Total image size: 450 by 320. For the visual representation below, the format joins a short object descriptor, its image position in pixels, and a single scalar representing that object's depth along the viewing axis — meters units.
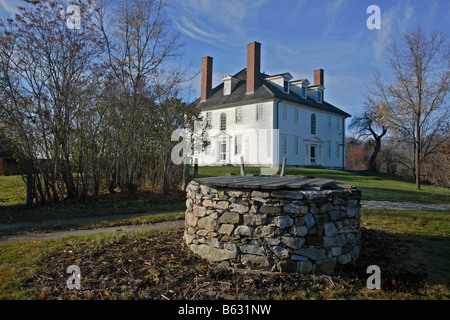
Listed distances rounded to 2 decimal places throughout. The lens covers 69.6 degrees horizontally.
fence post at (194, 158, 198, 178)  14.23
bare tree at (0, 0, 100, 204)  8.49
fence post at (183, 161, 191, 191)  11.89
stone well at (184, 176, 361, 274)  4.22
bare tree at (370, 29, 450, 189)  16.06
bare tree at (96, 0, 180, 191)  10.88
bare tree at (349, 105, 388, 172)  37.62
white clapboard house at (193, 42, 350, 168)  26.00
